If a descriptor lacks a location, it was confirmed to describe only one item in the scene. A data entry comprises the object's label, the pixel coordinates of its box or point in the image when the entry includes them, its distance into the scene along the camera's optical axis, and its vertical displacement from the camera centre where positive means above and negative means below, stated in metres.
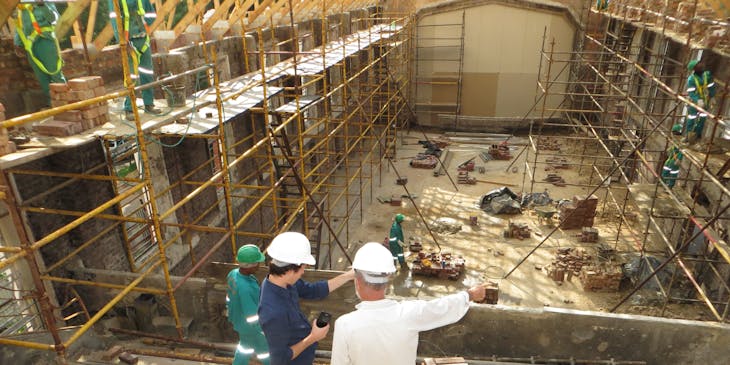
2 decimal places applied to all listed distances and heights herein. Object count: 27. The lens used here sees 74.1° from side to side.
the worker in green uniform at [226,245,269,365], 4.11 -2.51
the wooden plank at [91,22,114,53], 6.37 -0.58
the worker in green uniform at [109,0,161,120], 5.58 -0.60
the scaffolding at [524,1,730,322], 8.26 -3.68
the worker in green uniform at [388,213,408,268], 9.67 -4.72
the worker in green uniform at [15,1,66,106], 5.02 -0.46
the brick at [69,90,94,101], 4.79 -0.95
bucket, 6.09 -1.25
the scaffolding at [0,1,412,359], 4.83 -2.62
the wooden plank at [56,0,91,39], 5.93 -0.30
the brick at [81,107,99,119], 4.90 -1.16
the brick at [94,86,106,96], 4.96 -0.96
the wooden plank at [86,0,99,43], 6.41 -0.40
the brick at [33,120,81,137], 4.68 -1.23
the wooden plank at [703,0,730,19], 8.08 -0.43
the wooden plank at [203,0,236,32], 8.50 -0.42
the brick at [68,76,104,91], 4.79 -0.85
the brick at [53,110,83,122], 4.80 -1.15
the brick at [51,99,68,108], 4.87 -1.03
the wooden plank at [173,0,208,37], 7.50 -0.40
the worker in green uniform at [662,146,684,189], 8.98 -3.23
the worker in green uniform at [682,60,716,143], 8.09 -1.77
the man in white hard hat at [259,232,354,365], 3.38 -2.07
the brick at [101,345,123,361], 4.67 -3.27
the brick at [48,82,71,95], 4.82 -0.89
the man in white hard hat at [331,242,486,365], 2.88 -1.87
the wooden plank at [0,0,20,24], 4.33 -0.13
